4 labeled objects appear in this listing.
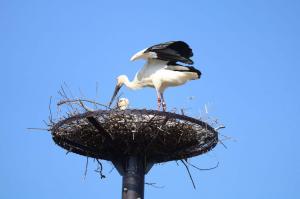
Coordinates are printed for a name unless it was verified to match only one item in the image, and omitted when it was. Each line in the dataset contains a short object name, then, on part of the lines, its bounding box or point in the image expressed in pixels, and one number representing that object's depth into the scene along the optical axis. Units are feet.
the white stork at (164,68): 60.03
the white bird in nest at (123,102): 61.51
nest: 51.78
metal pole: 55.21
